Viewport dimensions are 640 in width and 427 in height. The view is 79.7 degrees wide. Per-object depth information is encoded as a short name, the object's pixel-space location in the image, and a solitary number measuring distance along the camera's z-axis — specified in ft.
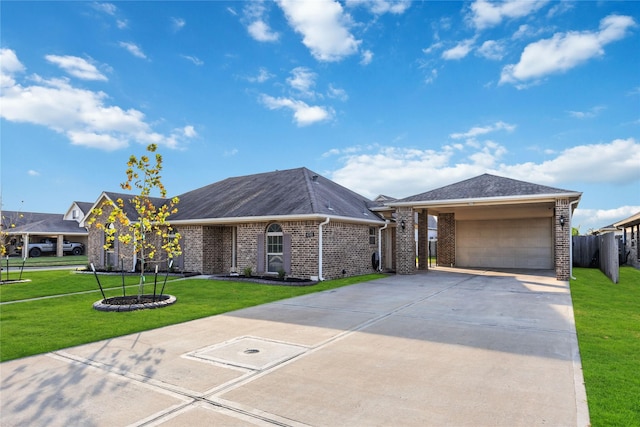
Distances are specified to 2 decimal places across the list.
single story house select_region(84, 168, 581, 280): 49.65
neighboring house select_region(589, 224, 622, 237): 99.06
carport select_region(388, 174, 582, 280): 48.34
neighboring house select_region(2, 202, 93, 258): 114.21
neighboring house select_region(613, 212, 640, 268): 74.24
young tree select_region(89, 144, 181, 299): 33.14
